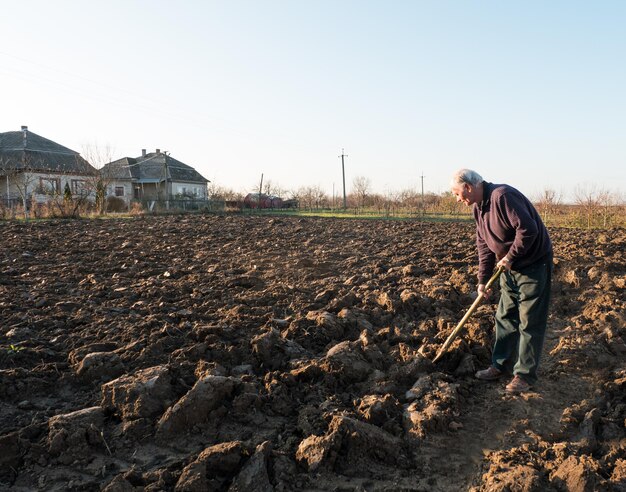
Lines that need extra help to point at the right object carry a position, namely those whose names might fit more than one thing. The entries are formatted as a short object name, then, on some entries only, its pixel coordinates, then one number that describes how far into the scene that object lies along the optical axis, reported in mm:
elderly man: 3996
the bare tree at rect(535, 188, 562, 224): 23612
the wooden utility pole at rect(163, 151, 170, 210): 31319
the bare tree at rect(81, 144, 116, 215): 26031
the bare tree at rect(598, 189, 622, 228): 19333
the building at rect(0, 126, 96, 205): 32000
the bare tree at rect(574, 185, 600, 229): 19838
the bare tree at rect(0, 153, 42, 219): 25891
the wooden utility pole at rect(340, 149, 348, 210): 48938
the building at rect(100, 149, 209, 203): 44906
